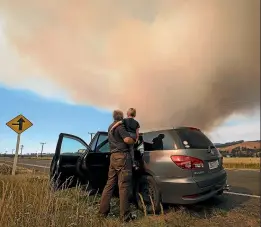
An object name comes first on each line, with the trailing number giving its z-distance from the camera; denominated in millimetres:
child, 3271
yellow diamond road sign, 3860
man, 2958
